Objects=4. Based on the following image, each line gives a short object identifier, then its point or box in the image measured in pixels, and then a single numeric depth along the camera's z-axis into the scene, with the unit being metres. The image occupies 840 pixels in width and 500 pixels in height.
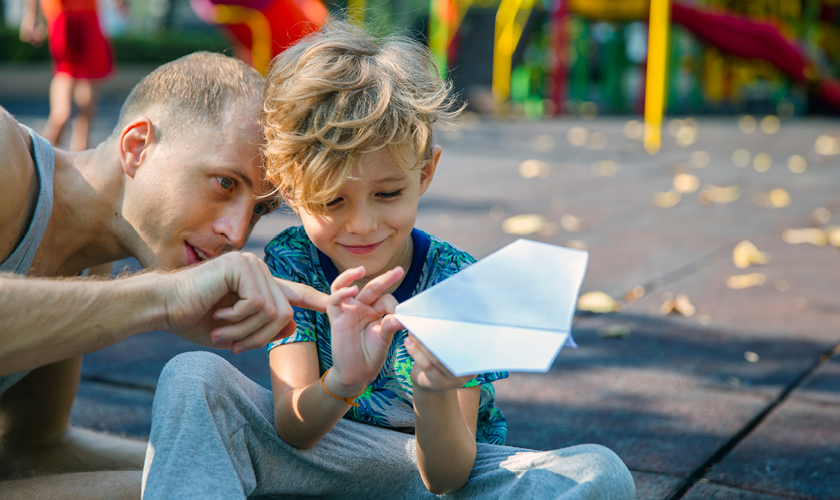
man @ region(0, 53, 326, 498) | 1.43
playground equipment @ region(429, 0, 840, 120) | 12.20
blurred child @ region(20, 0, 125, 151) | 6.66
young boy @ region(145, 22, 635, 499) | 1.51
